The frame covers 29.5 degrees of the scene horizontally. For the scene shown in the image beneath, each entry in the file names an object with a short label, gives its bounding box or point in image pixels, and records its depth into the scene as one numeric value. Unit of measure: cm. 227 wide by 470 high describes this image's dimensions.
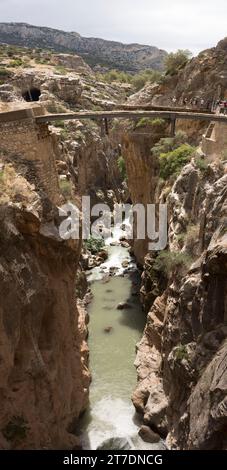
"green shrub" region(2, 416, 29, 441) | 1512
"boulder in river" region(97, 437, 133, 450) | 1920
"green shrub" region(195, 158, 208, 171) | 1992
